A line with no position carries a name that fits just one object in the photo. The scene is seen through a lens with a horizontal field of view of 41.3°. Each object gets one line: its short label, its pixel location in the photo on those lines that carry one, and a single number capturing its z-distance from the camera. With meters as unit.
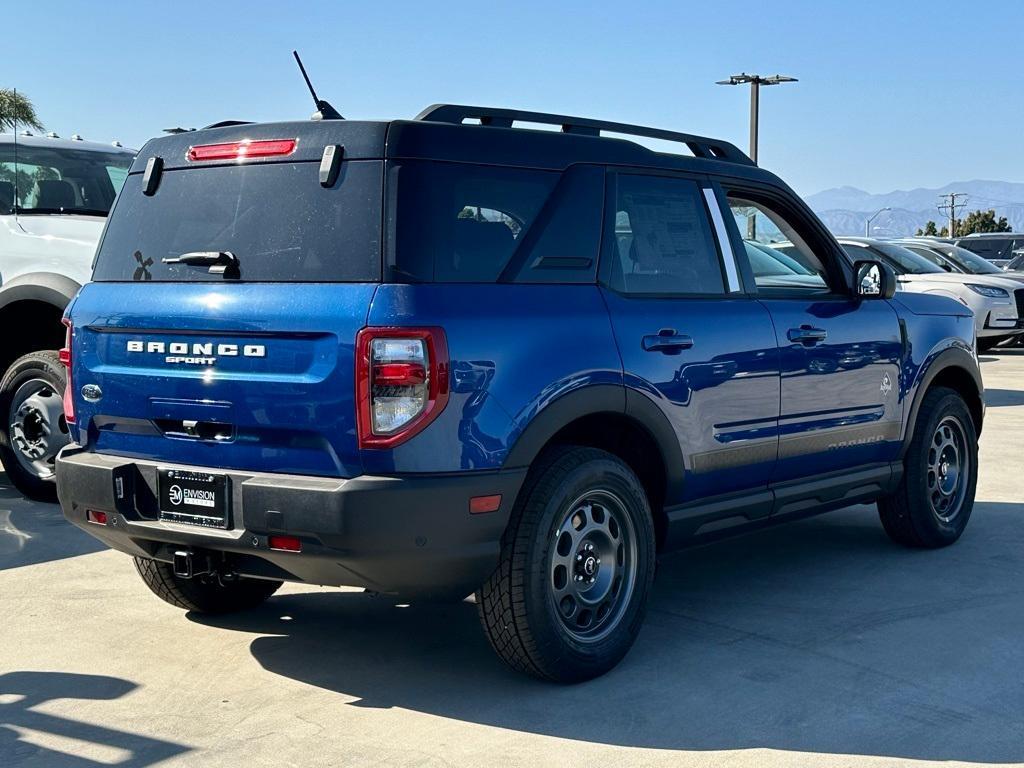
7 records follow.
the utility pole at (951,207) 98.44
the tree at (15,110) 37.44
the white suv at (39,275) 7.98
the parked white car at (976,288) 18.98
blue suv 4.28
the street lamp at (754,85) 36.00
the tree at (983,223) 99.38
